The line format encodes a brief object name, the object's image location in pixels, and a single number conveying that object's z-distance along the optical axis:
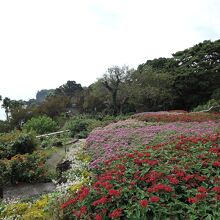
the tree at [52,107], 20.39
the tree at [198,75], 19.93
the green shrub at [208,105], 14.20
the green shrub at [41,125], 12.62
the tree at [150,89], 17.41
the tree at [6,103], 28.48
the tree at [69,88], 36.65
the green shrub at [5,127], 19.33
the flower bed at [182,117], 9.07
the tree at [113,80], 17.63
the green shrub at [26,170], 5.19
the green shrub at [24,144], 7.17
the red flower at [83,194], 2.80
